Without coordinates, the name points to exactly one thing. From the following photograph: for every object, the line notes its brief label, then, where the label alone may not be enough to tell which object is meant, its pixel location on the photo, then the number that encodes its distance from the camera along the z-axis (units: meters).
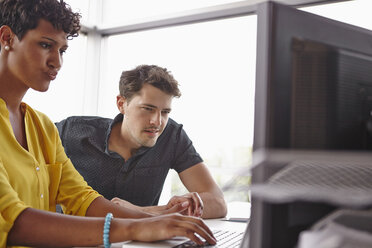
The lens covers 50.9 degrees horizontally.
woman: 1.03
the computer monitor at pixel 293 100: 0.59
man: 1.90
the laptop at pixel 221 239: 0.92
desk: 0.93
